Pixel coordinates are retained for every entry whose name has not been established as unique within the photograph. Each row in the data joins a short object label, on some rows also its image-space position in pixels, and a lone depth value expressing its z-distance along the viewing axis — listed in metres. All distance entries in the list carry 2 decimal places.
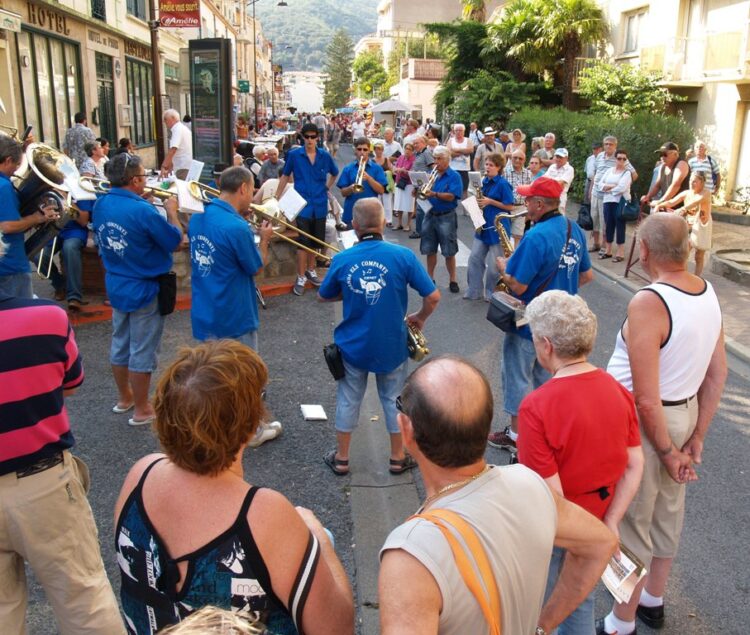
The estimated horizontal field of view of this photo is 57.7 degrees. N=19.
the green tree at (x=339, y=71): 113.94
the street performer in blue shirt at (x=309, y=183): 8.77
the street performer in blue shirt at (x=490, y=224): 8.25
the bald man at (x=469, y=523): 1.47
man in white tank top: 2.82
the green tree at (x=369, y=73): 81.81
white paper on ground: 5.37
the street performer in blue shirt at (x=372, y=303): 4.19
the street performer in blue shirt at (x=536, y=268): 4.50
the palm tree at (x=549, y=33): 23.64
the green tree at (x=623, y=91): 19.55
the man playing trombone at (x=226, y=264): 4.59
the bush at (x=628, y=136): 15.19
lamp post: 61.29
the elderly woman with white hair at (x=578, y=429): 2.43
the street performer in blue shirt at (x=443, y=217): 8.73
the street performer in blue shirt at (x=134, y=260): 4.76
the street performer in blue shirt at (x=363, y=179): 9.86
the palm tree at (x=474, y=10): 34.91
